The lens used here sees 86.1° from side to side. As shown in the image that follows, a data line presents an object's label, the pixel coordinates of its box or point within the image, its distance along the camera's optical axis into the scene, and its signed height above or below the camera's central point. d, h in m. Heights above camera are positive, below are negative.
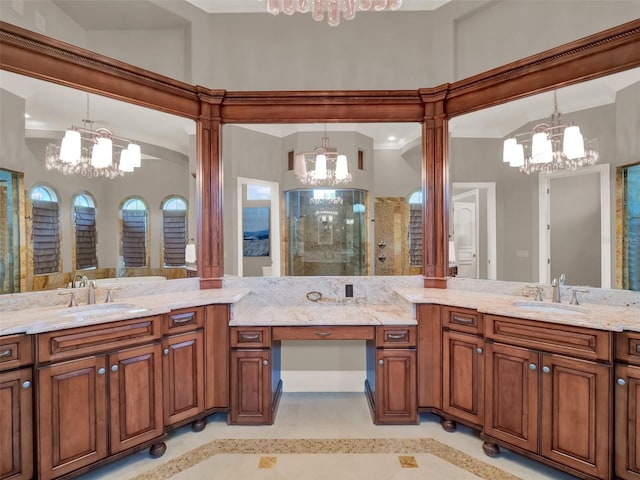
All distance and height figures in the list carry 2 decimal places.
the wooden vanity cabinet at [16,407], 1.71 -0.86
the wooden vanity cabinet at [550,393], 1.83 -0.91
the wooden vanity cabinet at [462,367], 2.33 -0.92
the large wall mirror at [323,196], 3.16 +0.39
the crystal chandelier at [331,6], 1.85 +1.27
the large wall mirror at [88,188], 2.27 +0.39
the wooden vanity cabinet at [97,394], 1.82 -0.90
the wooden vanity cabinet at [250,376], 2.55 -1.03
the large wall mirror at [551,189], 2.33 +0.38
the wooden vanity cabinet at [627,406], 1.76 -0.88
